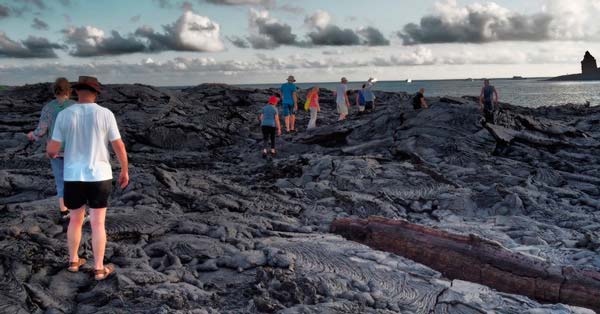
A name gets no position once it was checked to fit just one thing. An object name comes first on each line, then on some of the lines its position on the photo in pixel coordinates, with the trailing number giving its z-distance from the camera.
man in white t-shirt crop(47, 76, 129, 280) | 4.11
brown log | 4.90
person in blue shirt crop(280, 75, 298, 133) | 15.25
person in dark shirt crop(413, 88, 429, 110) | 18.09
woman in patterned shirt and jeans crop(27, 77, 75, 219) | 5.79
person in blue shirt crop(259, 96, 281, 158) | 12.66
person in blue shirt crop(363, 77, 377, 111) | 21.42
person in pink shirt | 16.59
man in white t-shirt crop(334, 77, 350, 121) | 17.89
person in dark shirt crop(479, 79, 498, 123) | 15.80
